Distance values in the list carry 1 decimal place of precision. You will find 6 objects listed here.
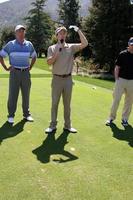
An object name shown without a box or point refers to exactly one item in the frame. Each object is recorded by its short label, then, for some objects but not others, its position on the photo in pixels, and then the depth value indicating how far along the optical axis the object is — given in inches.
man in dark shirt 232.4
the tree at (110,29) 857.9
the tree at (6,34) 2194.7
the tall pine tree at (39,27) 1986.4
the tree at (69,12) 1672.0
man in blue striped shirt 228.0
